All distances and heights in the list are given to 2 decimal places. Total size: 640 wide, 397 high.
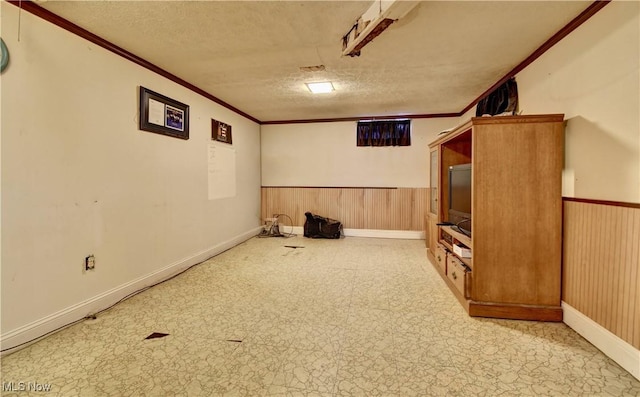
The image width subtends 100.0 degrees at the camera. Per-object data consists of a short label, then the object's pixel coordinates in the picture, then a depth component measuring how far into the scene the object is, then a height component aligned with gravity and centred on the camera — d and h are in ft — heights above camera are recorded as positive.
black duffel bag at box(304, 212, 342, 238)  16.92 -2.21
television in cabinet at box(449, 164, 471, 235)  8.50 -0.10
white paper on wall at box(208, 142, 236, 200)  12.90 +1.07
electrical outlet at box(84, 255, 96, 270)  7.26 -1.97
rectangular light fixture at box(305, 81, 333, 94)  11.27 +4.56
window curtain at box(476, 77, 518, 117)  9.61 +3.69
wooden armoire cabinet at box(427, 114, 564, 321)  6.95 -0.63
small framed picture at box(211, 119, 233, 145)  13.00 +3.03
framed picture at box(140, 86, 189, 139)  8.96 +2.79
